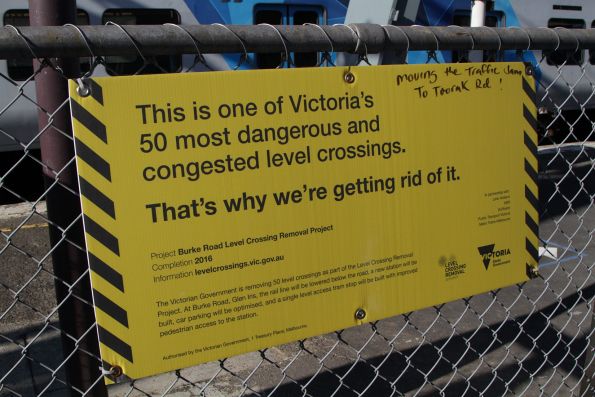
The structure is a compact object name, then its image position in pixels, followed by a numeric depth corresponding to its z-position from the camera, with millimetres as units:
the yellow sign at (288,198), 1614
